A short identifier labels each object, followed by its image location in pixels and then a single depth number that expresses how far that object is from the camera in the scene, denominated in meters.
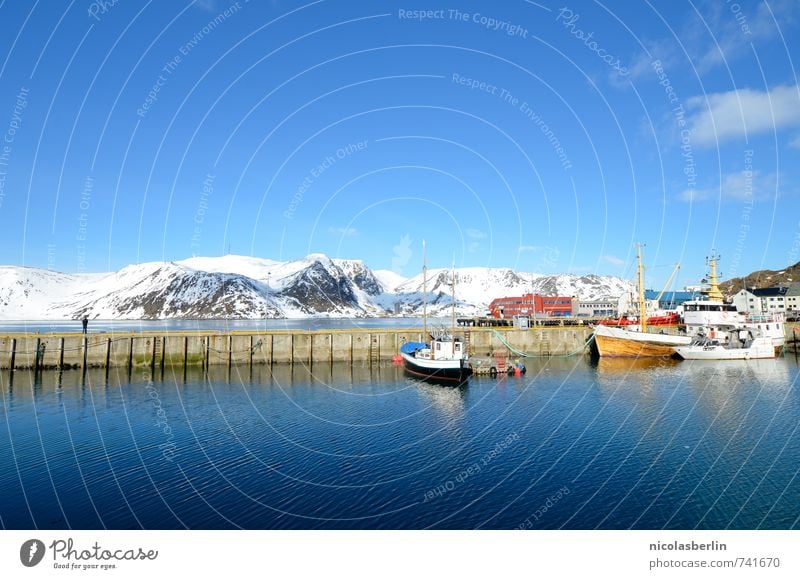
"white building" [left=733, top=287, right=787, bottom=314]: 152.25
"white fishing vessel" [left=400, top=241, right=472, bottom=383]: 56.88
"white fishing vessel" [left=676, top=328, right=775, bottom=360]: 72.44
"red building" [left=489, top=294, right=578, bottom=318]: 162.00
